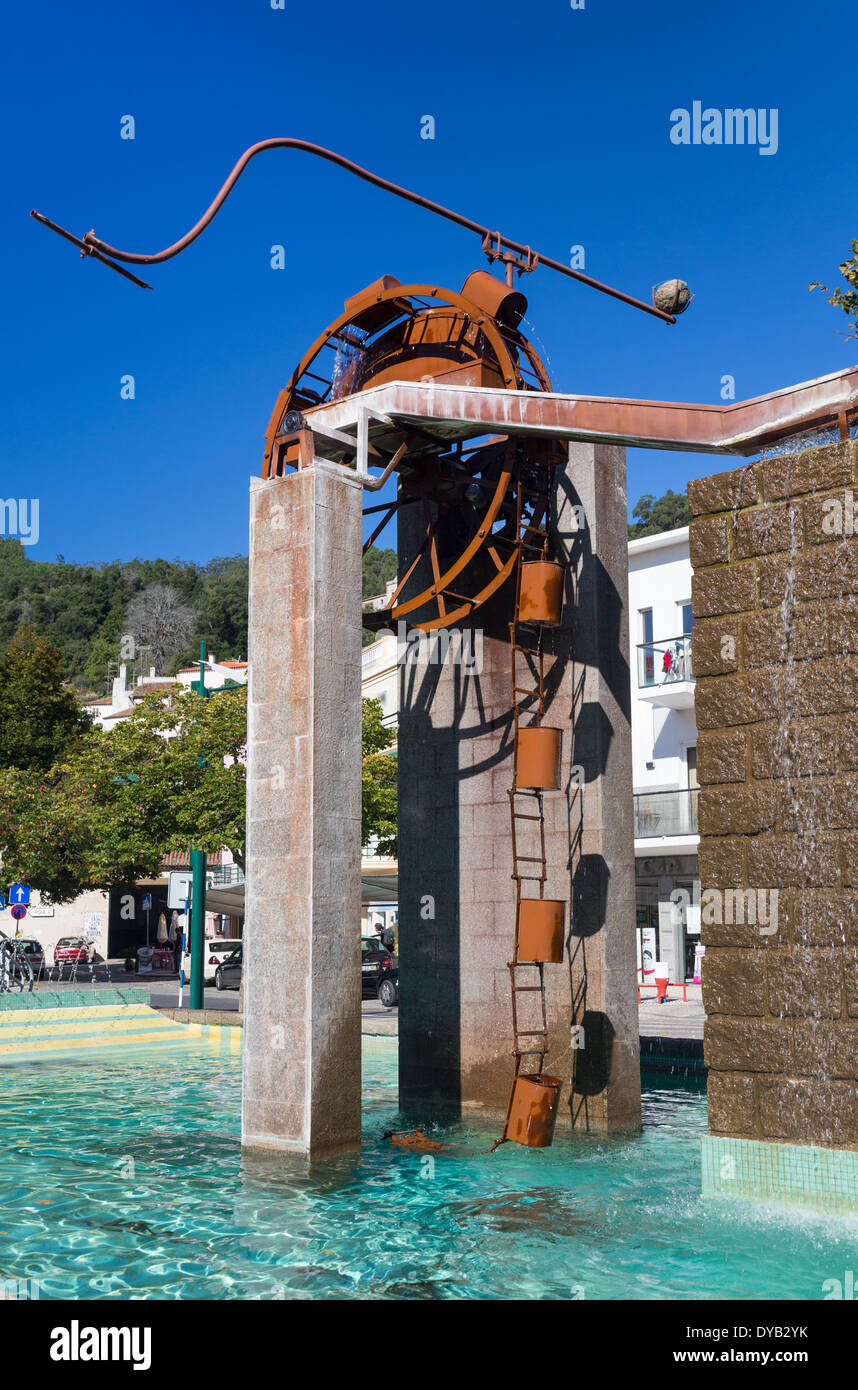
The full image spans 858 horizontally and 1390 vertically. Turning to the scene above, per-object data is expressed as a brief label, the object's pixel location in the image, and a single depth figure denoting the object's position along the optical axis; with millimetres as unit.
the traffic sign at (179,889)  26781
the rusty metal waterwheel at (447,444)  12633
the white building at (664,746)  34594
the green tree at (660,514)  85431
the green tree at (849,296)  15688
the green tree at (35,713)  51156
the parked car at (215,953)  45219
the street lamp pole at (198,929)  26094
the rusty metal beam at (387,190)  9883
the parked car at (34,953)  41438
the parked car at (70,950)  50944
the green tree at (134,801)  35406
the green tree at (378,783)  34938
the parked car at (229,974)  39250
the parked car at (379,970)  29984
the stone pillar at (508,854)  11883
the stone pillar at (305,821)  9805
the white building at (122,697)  78525
